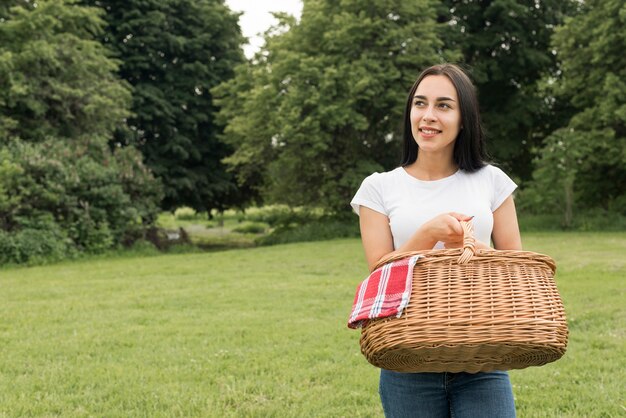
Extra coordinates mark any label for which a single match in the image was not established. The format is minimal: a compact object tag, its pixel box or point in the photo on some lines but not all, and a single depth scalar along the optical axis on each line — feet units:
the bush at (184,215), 138.51
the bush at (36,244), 52.42
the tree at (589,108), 70.03
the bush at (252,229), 117.91
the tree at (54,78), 60.75
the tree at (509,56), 86.07
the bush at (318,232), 76.89
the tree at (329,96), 74.02
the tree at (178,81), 84.28
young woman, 8.00
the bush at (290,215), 85.56
